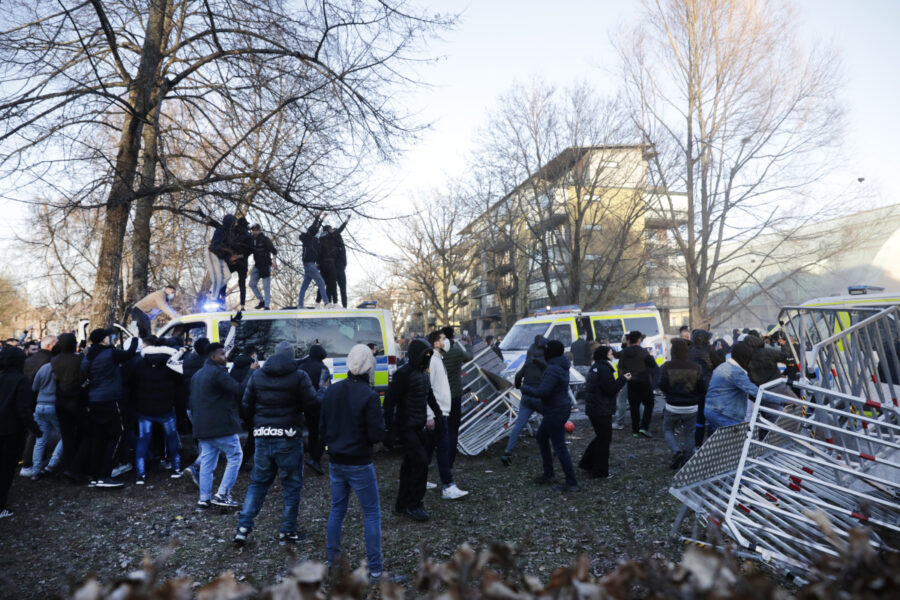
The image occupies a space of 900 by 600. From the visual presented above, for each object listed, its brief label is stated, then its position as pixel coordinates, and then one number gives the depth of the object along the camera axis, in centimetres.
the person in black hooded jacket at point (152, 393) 729
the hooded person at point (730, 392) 618
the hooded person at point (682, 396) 722
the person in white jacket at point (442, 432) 654
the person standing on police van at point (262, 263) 999
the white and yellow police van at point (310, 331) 887
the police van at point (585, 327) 1406
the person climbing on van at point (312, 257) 996
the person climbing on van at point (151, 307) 1018
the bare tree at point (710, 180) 2153
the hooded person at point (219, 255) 973
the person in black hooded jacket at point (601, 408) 711
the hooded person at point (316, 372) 761
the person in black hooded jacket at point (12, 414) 581
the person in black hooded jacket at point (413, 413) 555
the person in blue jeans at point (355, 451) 427
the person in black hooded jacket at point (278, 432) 504
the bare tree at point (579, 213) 2491
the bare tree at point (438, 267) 3591
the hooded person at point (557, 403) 659
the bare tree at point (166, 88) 784
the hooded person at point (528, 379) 793
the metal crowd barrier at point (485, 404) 889
